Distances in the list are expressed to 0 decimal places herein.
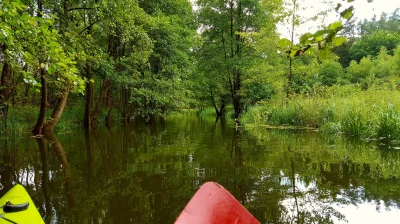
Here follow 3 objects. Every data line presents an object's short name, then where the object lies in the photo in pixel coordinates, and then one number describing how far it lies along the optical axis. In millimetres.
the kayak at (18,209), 1780
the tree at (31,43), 2711
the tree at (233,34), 15484
